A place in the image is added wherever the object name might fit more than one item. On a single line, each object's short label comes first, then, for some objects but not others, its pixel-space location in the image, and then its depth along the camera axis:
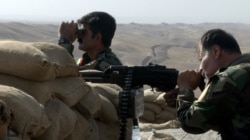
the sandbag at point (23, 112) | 2.06
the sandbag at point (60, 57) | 3.02
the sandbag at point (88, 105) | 3.19
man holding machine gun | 2.80
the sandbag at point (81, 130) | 2.95
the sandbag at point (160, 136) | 5.12
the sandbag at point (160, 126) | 6.82
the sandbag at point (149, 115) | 7.98
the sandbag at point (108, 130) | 3.45
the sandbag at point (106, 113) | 3.45
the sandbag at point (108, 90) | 3.59
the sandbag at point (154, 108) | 7.98
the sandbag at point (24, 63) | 2.59
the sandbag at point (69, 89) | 2.96
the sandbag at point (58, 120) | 2.45
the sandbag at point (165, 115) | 7.94
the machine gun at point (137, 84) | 3.07
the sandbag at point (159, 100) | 7.86
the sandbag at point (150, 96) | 7.96
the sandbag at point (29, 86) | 2.58
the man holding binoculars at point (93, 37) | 4.28
